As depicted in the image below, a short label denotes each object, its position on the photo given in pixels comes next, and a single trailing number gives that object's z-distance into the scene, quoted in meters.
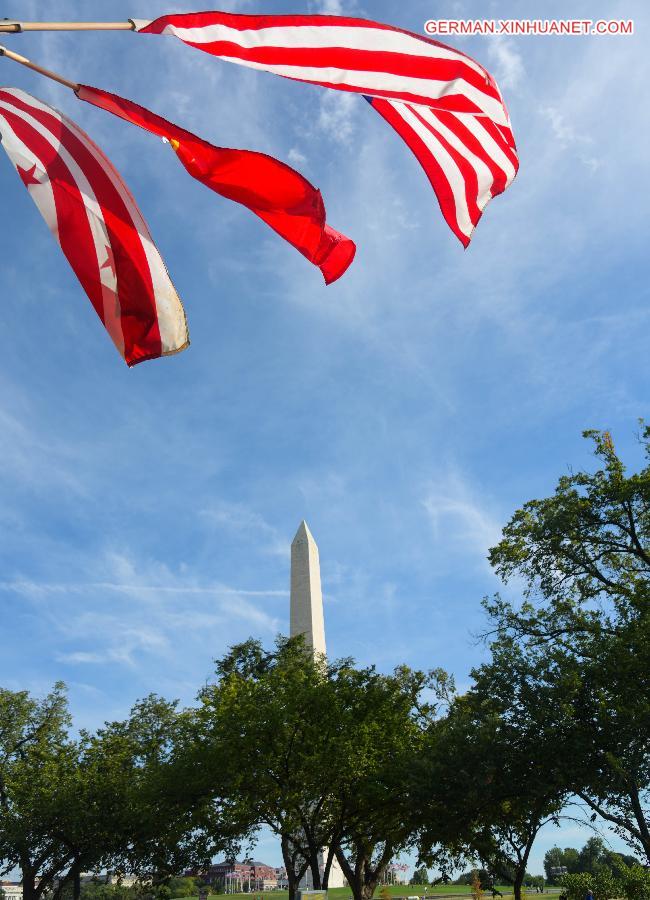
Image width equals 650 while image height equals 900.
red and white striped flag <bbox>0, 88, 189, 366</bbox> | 8.78
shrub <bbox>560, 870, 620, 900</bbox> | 43.88
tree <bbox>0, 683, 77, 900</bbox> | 38.84
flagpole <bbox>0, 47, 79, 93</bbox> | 7.89
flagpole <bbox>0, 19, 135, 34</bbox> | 7.72
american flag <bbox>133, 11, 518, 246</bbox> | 8.35
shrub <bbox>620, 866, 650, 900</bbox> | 37.20
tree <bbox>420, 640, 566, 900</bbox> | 24.08
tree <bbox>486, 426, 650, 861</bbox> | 22.86
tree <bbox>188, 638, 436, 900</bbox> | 28.48
